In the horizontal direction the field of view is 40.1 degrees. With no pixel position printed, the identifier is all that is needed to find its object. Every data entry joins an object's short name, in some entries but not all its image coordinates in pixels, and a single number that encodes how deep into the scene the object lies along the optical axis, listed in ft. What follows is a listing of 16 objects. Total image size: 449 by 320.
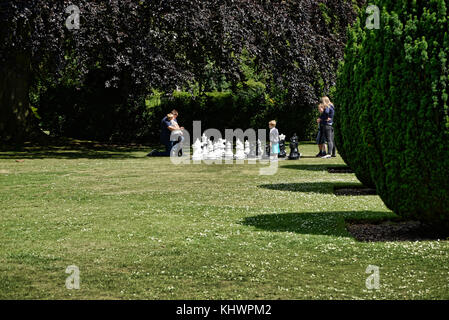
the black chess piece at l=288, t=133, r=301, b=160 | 69.48
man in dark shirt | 69.51
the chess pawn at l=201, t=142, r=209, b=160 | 69.92
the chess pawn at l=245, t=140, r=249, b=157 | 69.72
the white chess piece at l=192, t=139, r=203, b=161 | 68.69
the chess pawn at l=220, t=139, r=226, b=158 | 71.95
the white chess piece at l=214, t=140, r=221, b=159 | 70.69
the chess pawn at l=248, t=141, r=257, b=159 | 69.51
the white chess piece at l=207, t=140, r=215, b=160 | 70.03
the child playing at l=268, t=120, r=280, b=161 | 67.26
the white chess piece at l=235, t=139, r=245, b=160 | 69.50
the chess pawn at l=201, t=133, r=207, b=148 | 70.44
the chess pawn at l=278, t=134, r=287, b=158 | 70.64
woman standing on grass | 71.41
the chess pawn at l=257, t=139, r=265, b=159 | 68.44
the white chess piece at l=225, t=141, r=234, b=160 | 71.19
